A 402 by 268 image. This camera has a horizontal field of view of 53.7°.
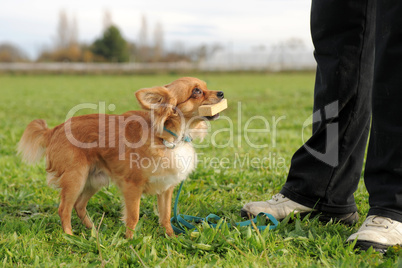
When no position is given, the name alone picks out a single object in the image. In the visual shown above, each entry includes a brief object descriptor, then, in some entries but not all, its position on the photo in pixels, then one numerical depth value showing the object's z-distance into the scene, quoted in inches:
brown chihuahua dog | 102.3
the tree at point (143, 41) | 2468.0
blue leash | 98.8
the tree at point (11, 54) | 2116.1
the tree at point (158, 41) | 2497.5
